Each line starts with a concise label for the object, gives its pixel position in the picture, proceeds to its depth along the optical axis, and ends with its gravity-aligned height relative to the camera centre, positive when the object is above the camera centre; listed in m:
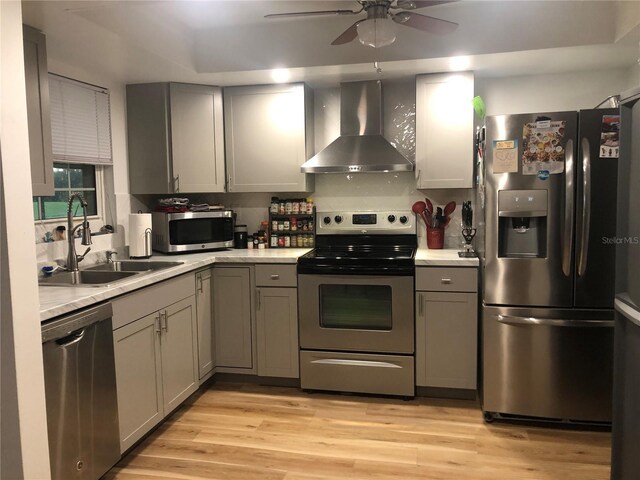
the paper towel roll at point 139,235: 3.48 -0.18
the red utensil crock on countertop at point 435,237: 3.80 -0.25
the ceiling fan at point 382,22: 2.26 +0.83
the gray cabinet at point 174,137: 3.73 +0.53
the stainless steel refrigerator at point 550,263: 2.83 -0.36
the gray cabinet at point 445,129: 3.51 +0.52
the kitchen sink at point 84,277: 2.88 -0.39
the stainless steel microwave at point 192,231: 3.67 -0.17
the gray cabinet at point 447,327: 3.28 -0.80
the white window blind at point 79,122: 3.12 +0.58
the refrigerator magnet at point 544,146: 2.85 +0.31
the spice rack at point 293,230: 4.07 -0.19
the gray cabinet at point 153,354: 2.54 -0.81
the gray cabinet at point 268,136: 3.77 +0.53
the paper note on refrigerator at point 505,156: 2.91 +0.27
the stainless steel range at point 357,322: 3.36 -0.79
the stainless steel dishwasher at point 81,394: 2.05 -0.80
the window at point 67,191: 3.07 +0.13
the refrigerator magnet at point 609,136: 2.77 +0.35
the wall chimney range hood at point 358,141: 3.56 +0.47
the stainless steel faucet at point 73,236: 2.90 -0.15
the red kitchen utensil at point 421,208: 3.85 -0.03
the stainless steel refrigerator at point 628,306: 1.80 -0.39
